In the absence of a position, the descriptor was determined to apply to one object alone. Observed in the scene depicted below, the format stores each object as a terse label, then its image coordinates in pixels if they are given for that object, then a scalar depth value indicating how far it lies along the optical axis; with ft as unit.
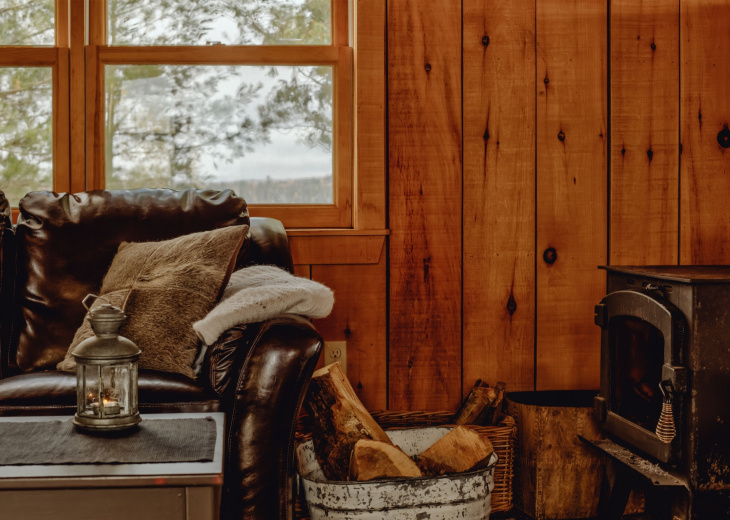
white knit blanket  5.48
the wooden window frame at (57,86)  8.48
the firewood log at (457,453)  6.13
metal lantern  4.17
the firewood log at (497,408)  7.54
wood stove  5.74
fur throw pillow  5.87
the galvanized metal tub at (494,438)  7.04
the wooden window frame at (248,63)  8.50
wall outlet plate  8.36
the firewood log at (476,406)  7.48
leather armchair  5.11
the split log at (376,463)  5.78
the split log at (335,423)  6.18
